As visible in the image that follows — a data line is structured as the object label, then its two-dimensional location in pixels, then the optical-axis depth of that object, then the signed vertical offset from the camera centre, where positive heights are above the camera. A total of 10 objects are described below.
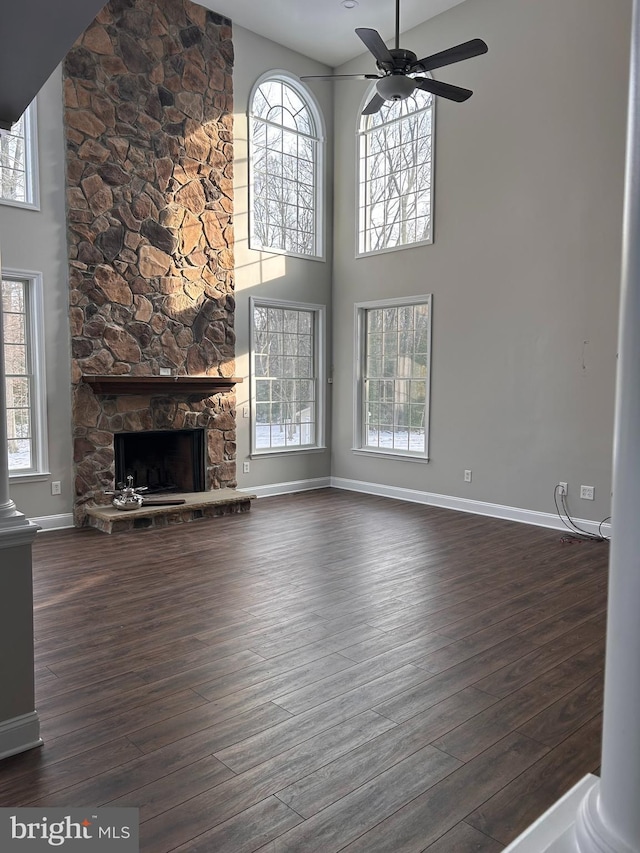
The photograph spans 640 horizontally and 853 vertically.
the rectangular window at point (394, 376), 7.09 +0.02
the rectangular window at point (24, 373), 5.60 +0.02
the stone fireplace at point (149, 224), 5.85 +1.49
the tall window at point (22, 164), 5.48 +1.84
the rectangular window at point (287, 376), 7.43 +0.02
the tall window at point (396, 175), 6.92 +2.31
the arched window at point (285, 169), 7.26 +2.47
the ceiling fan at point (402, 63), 4.14 +2.12
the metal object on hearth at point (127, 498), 5.93 -1.15
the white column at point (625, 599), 1.20 -0.43
